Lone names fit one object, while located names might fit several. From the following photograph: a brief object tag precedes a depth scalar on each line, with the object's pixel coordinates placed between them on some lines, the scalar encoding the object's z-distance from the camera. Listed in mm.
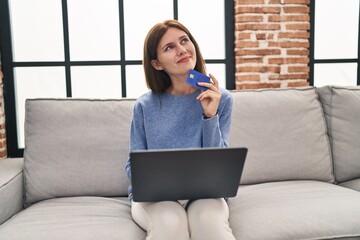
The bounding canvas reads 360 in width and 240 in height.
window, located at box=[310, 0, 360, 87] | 2848
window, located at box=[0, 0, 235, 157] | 2459
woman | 1517
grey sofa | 1438
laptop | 1152
